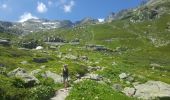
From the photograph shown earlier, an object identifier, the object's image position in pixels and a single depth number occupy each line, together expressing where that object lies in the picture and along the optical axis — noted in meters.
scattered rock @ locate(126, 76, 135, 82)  18.21
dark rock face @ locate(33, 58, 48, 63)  27.78
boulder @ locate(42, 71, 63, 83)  16.43
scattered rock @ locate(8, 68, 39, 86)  12.73
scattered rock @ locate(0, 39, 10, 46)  39.13
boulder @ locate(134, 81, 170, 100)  13.63
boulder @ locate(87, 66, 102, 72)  24.17
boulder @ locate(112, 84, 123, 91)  14.89
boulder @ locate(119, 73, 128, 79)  18.47
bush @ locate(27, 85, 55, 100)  11.07
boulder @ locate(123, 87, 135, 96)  14.02
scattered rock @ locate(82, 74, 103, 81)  16.39
